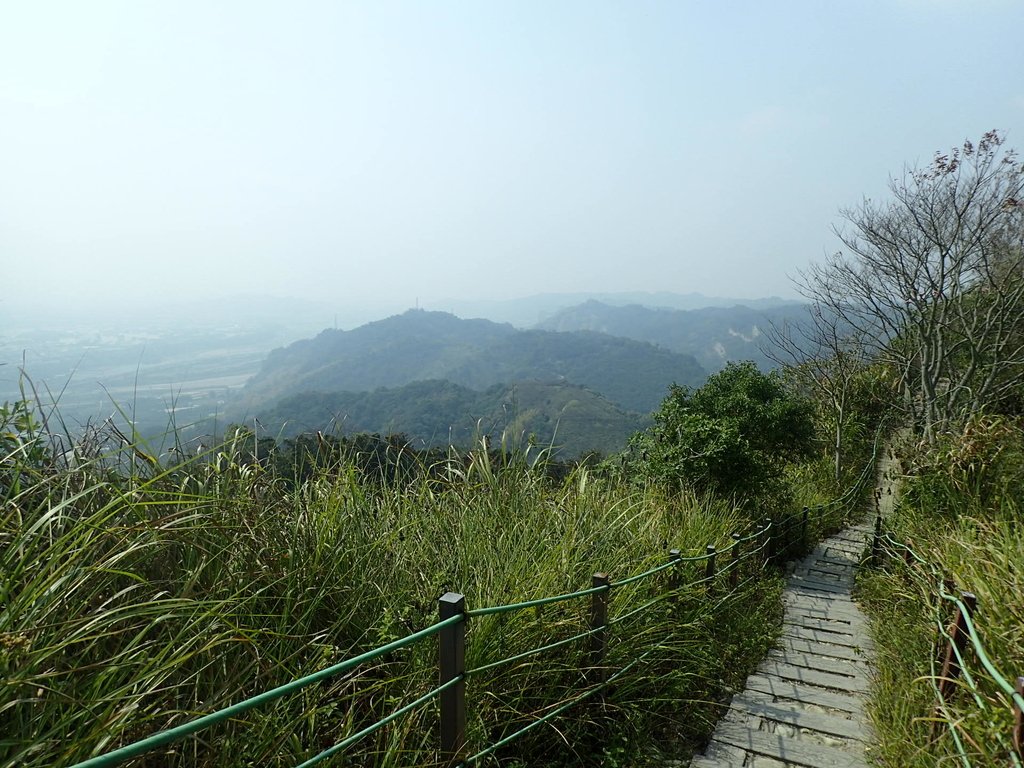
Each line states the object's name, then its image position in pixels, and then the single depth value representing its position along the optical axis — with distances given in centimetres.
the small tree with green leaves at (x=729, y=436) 712
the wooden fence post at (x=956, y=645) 273
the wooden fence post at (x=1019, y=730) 184
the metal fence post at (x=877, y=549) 688
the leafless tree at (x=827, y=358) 1277
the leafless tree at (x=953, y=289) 963
